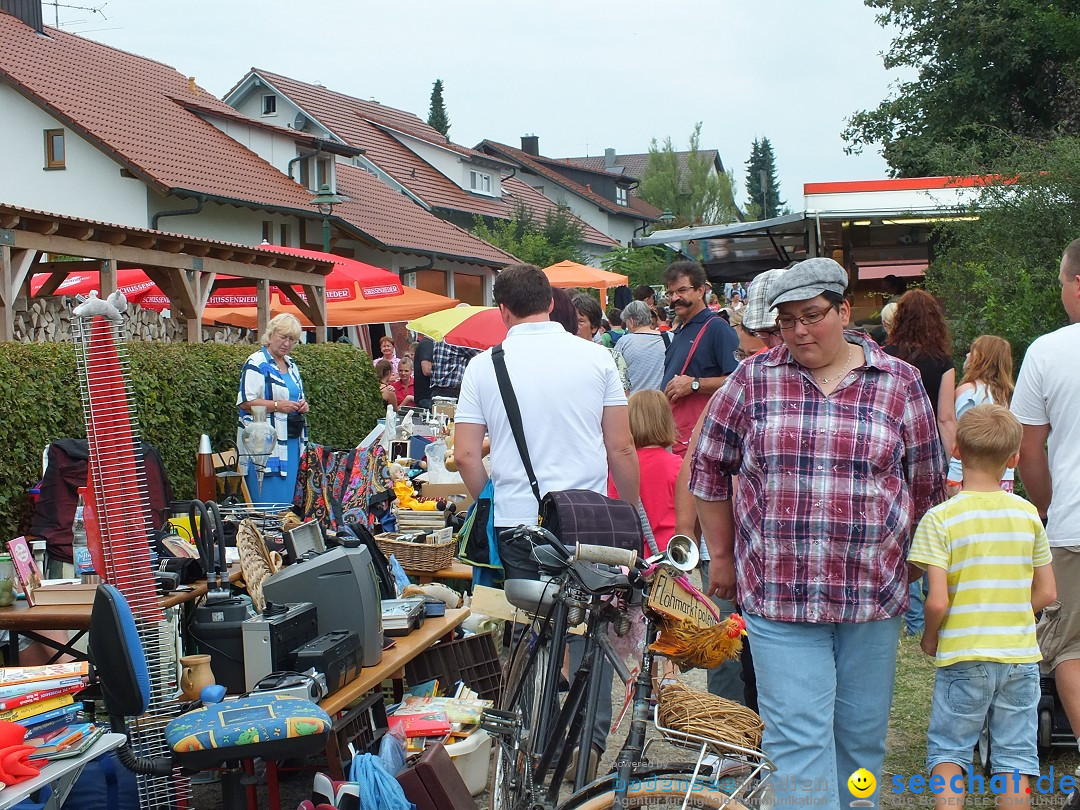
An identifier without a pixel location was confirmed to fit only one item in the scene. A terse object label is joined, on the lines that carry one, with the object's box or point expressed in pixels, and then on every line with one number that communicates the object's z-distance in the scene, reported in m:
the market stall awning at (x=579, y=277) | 19.70
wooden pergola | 9.50
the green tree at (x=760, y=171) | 137.75
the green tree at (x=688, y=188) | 75.88
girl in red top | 5.48
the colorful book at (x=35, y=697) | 3.63
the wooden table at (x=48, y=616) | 4.55
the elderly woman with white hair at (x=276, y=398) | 9.30
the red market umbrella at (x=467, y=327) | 11.19
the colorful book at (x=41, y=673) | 3.73
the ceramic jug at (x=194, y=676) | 4.39
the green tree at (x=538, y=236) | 38.72
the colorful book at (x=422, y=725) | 4.92
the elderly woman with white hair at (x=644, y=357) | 9.38
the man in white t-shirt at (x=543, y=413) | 4.71
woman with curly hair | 7.13
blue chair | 3.64
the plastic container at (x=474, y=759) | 4.86
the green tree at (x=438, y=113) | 94.44
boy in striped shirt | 3.86
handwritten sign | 3.20
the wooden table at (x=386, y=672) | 4.32
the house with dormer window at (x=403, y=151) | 36.72
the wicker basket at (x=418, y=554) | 6.65
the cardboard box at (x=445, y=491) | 8.45
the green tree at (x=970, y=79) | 25.22
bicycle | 3.02
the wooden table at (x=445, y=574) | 6.72
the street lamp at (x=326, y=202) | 16.94
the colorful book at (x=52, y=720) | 3.65
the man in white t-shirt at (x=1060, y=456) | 4.32
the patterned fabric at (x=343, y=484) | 7.93
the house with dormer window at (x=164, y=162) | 22.77
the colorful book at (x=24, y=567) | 4.79
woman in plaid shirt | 3.28
